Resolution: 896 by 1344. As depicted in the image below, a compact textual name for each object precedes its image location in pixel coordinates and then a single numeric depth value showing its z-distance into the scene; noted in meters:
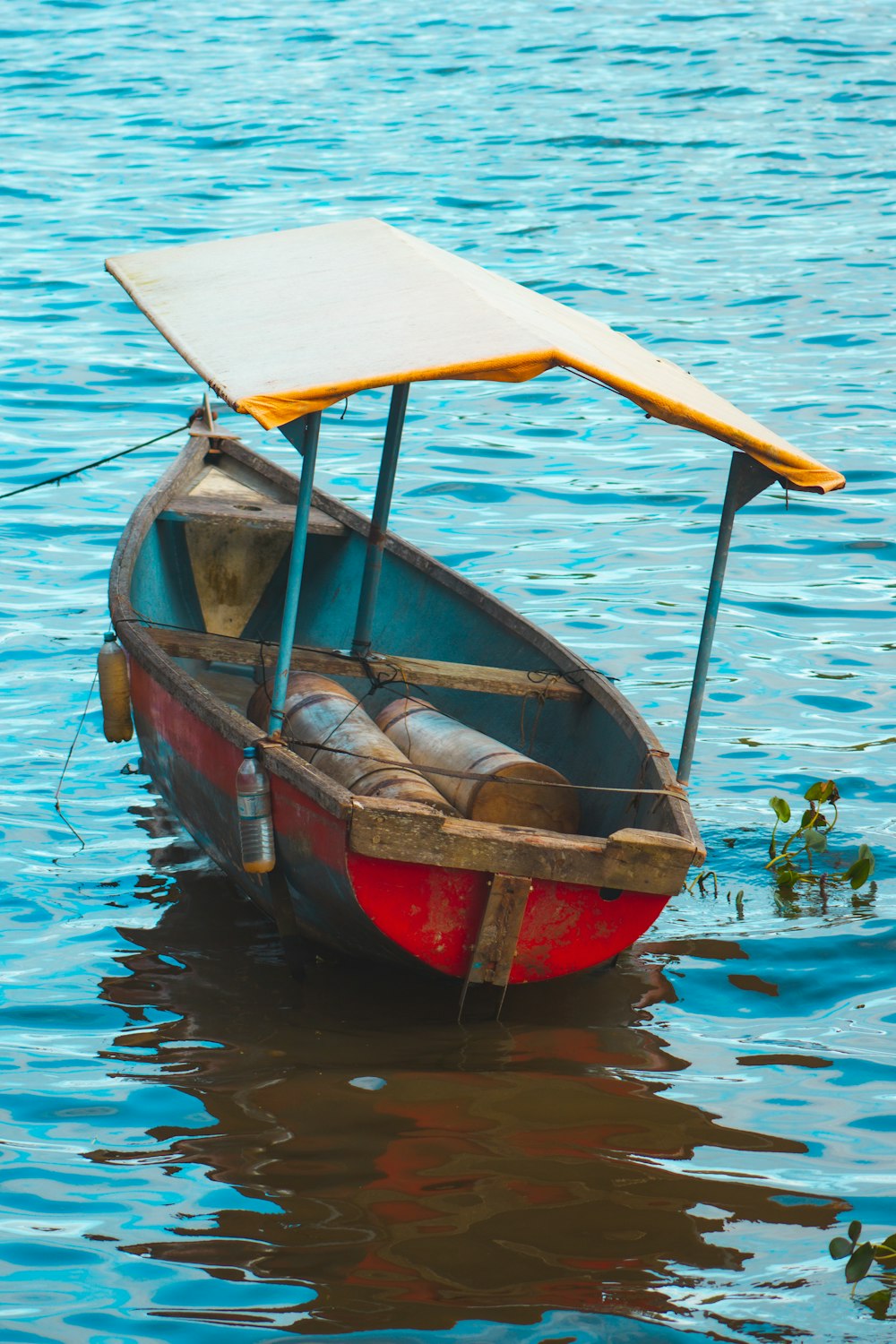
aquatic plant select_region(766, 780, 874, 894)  13.41
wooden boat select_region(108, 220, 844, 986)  10.64
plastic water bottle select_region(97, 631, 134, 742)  14.70
